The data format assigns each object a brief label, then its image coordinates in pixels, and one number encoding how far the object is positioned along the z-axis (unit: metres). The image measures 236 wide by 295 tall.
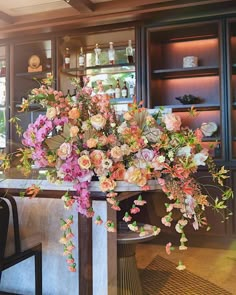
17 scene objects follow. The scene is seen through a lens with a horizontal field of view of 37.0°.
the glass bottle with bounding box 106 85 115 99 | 4.31
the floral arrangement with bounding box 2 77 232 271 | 1.44
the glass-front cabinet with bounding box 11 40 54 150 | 4.57
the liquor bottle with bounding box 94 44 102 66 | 4.41
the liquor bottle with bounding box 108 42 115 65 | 4.30
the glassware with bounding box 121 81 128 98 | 4.22
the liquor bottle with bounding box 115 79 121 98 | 4.26
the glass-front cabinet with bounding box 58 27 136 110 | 4.18
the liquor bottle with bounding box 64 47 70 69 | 4.40
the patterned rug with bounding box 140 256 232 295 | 2.61
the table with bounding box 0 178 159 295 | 1.62
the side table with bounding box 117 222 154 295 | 1.78
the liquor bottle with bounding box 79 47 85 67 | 4.45
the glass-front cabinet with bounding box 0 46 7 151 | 4.64
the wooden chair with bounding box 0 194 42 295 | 1.54
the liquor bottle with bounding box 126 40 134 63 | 4.16
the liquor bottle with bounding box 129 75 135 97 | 4.21
